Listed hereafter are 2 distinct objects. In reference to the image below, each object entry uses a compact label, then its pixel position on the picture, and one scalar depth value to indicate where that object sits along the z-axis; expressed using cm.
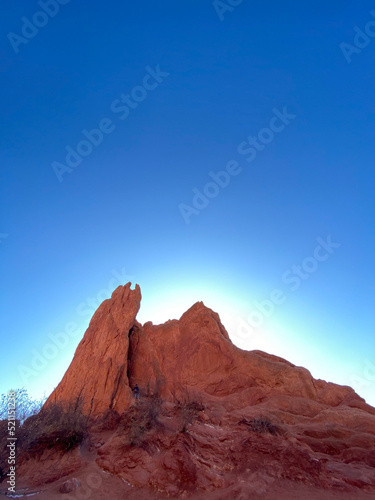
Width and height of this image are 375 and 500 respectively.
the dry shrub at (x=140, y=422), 1087
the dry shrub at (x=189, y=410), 1129
